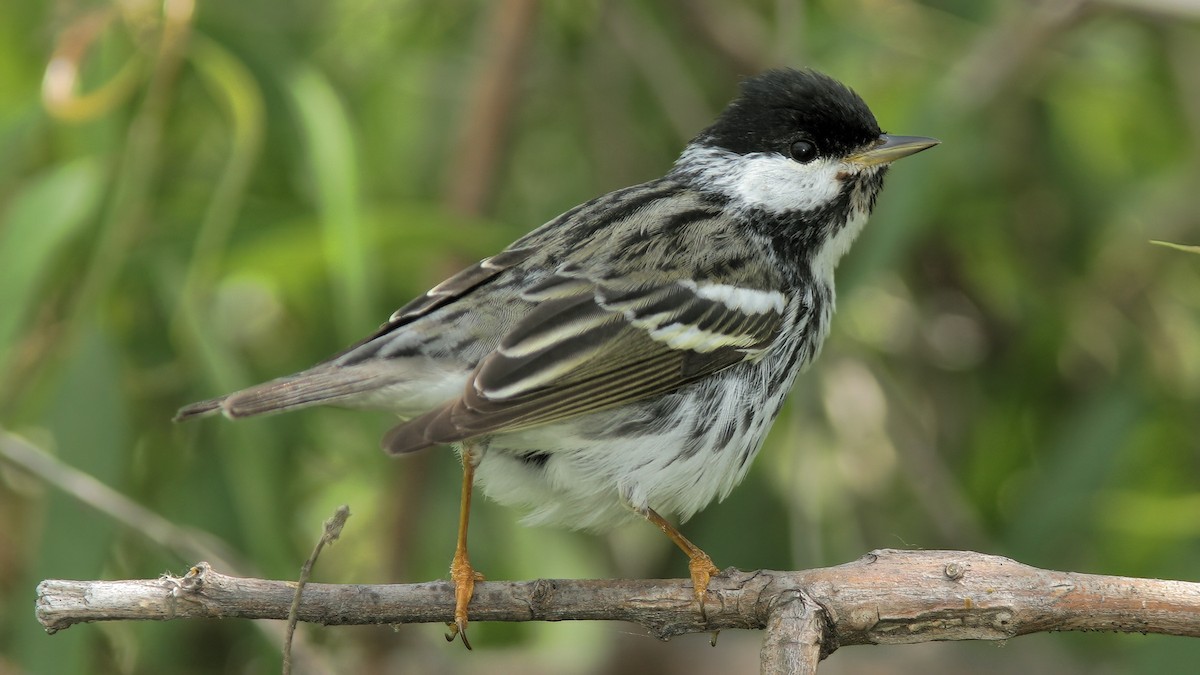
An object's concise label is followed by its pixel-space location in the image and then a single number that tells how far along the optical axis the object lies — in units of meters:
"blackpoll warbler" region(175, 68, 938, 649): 6.26
